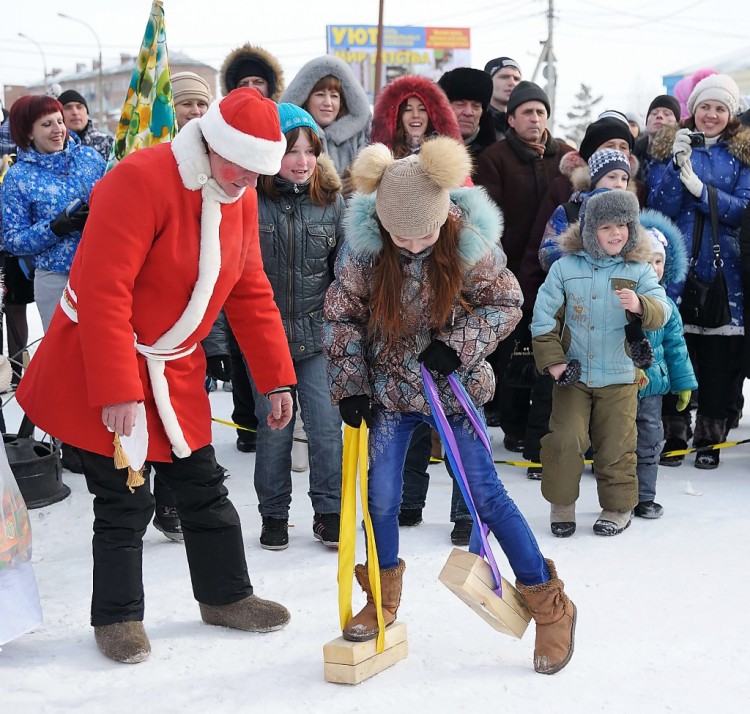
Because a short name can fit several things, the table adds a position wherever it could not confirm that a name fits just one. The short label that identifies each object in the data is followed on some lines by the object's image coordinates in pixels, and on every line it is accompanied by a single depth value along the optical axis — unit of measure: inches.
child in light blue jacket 166.6
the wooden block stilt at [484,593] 112.0
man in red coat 109.7
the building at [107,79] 3189.0
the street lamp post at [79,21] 1341.0
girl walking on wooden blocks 115.3
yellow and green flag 163.3
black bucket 183.6
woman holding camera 206.1
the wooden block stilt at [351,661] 112.6
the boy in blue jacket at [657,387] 178.9
